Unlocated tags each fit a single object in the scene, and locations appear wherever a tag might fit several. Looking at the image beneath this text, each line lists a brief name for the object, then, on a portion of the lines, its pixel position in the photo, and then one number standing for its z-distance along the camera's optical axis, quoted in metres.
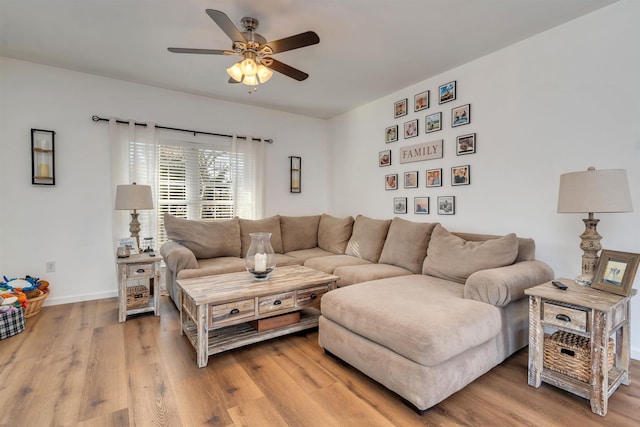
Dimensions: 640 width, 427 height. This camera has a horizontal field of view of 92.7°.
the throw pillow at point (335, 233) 3.92
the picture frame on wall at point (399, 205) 3.73
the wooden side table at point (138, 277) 2.82
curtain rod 3.36
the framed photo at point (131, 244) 3.06
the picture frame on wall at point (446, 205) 3.20
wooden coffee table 2.05
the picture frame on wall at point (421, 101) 3.42
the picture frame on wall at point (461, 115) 3.04
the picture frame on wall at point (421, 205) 3.48
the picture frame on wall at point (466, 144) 3.00
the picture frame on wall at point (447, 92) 3.15
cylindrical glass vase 2.45
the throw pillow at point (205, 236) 3.32
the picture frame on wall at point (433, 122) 3.30
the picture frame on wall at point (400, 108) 3.67
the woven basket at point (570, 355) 1.70
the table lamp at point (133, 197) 3.03
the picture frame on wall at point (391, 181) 3.83
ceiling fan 2.02
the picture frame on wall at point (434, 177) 3.33
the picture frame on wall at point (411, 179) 3.59
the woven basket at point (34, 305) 2.78
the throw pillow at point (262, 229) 3.75
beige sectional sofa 1.59
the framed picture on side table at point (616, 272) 1.71
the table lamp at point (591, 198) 1.72
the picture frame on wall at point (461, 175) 3.06
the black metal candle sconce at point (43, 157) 3.09
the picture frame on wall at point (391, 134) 3.81
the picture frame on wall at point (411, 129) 3.56
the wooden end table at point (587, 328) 1.59
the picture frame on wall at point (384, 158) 3.92
